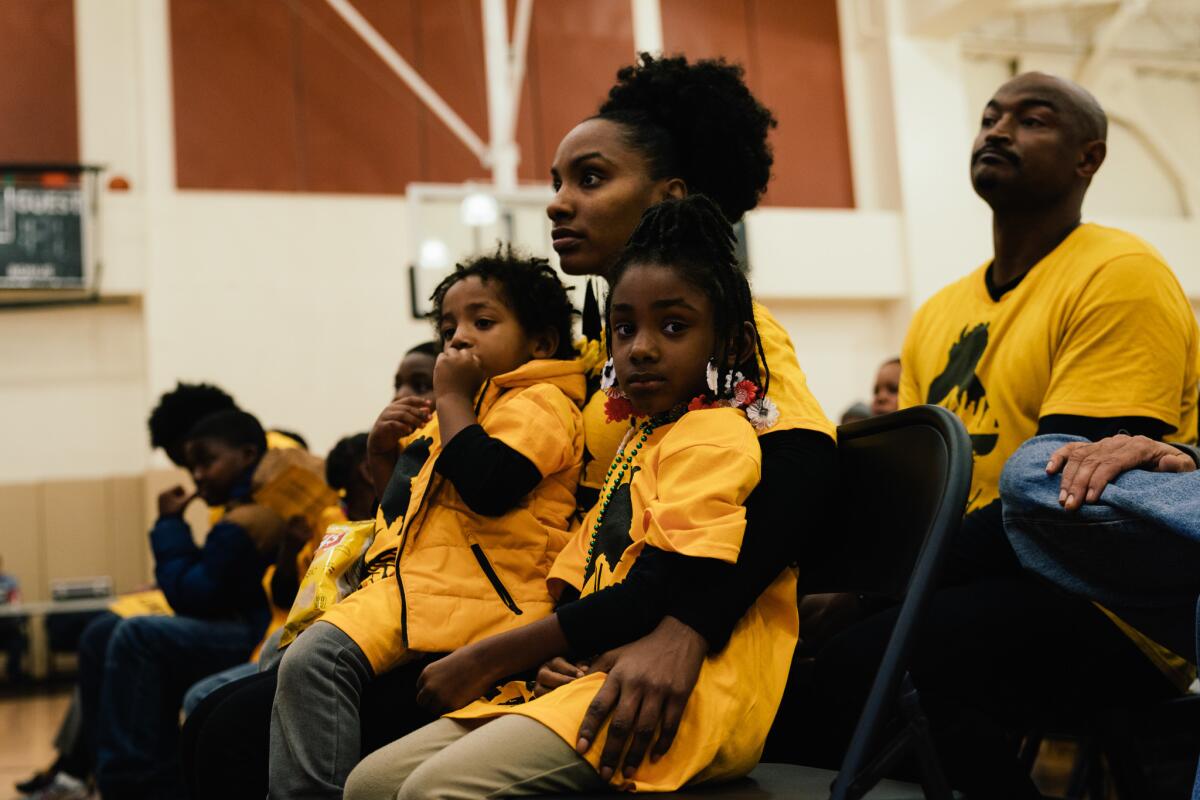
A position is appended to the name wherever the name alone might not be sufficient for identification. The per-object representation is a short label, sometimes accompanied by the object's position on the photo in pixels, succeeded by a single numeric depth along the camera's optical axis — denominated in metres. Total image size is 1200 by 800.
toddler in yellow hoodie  1.79
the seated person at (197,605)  3.87
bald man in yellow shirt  1.79
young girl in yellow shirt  1.43
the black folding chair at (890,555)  1.35
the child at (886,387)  4.60
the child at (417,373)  3.19
